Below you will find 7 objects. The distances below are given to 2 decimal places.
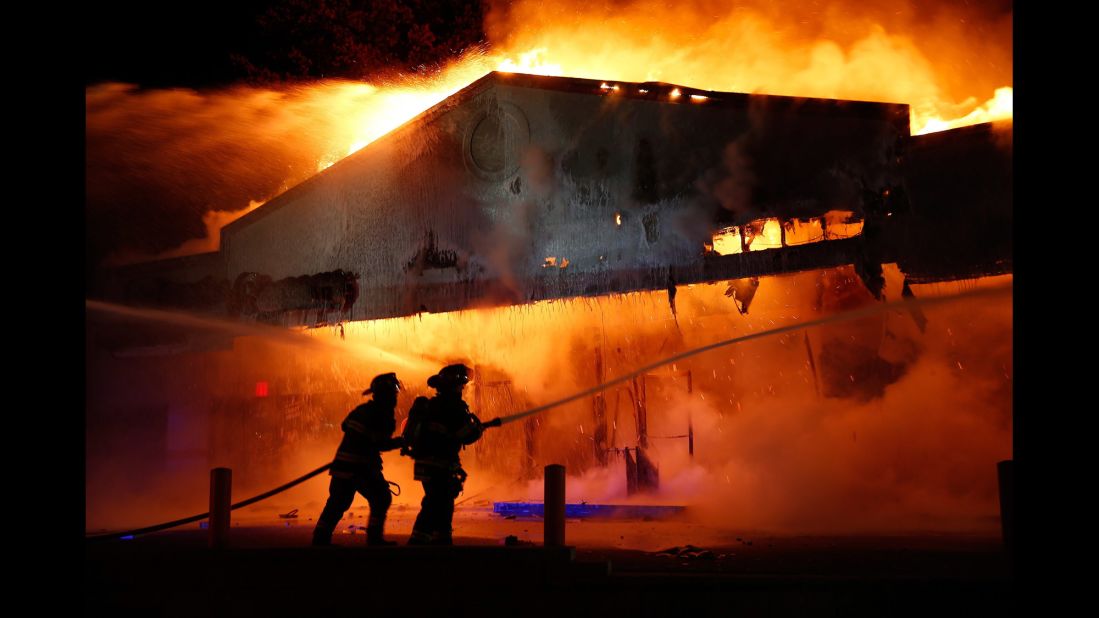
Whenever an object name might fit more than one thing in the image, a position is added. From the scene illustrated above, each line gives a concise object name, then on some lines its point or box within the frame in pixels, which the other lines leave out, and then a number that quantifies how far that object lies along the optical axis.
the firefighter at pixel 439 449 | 9.06
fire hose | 13.07
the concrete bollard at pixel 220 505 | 9.29
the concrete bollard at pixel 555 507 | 8.45
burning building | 13.59
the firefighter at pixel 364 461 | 9.46
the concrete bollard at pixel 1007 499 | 8.27
